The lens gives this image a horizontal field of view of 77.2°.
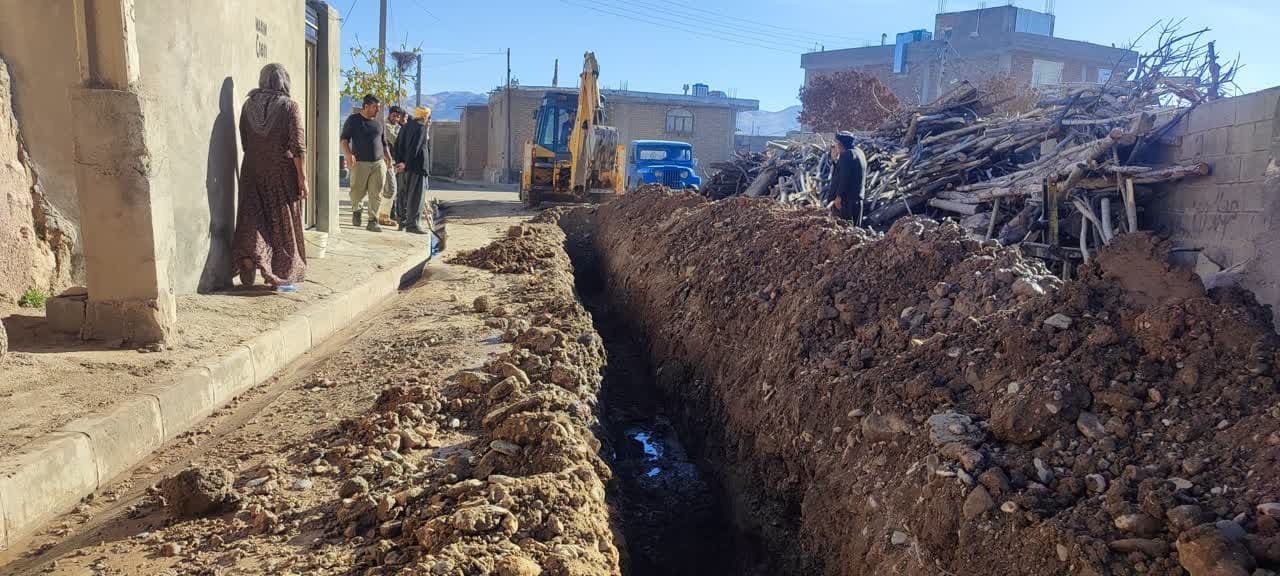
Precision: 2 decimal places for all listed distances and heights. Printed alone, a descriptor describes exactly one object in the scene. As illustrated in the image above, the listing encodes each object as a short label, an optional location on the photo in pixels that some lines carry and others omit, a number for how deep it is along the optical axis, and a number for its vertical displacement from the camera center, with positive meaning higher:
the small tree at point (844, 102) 27.83 +2.65
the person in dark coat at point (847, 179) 8.01 -0.03
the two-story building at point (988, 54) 33.38 +5.44
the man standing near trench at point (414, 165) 10.11 -0.10
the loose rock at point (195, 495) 2.81 -1.21
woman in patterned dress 5.84 -0.23
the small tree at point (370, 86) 21.31 +1.83
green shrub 4.76 -0.94
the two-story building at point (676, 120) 37.28 +2.22
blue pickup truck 18.53 +0.07
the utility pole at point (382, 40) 22.27 +3.40
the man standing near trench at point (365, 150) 9.29 +0.06
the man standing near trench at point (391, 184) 10.69 -0.37
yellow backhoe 14.97 +0.23
